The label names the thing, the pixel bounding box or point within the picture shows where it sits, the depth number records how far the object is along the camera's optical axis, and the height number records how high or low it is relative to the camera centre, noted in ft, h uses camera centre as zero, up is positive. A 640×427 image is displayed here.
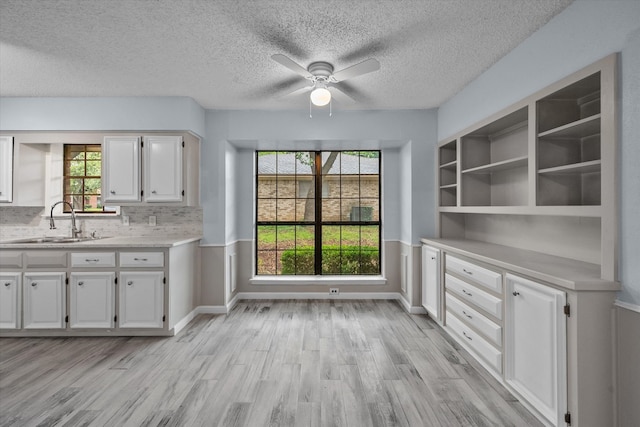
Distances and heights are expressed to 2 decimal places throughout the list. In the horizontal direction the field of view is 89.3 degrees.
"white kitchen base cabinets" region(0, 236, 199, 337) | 10.40 -2.32
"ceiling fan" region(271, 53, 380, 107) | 7.77 +3.70
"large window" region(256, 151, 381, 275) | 15.66 +0.63
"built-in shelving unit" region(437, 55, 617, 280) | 5.49 +1.17
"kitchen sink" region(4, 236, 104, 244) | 11.54 -0.85
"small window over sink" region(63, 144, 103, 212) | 13.14 +1.64
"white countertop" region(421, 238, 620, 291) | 5.37 -1.06
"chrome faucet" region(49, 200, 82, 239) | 12.12 -0.28
